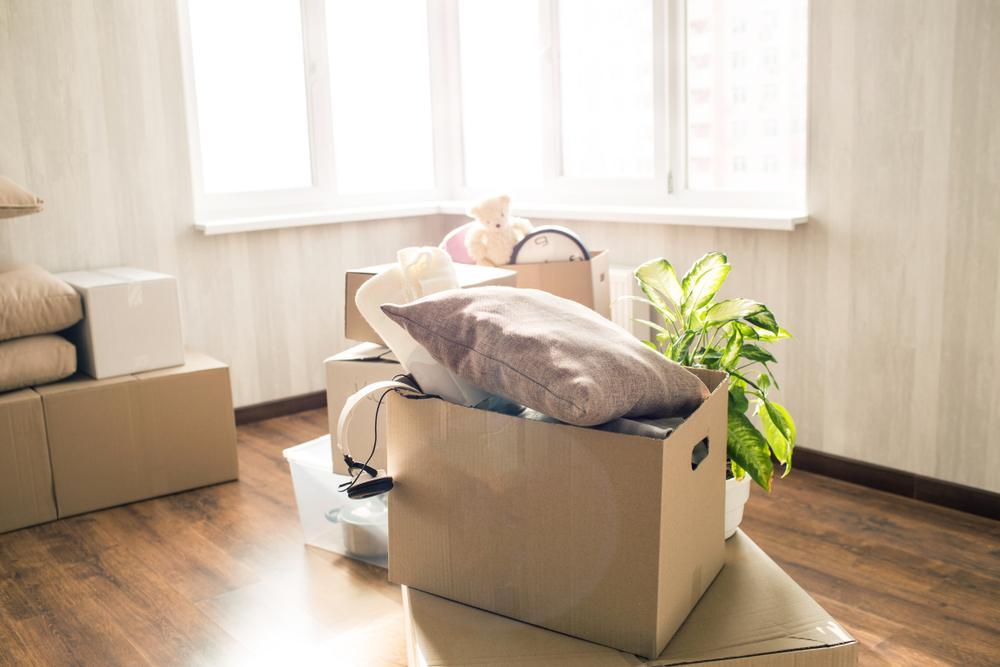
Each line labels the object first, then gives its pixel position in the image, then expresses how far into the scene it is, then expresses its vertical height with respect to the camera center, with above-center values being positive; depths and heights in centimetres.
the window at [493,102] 290 +28
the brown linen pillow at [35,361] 252 -45
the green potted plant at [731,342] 145 -29
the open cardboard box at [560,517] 101 -39
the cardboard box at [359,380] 202 -43
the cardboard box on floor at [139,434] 259 -70
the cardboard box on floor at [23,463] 249 -72
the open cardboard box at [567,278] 261 -29
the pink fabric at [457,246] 289 -20
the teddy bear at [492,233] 273 -16
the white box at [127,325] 267 -39
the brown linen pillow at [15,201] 256 -1
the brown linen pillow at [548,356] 101 -20
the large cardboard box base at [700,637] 104 -54
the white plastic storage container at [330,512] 224 -80
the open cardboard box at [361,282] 208 -23
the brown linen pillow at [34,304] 252 -30
